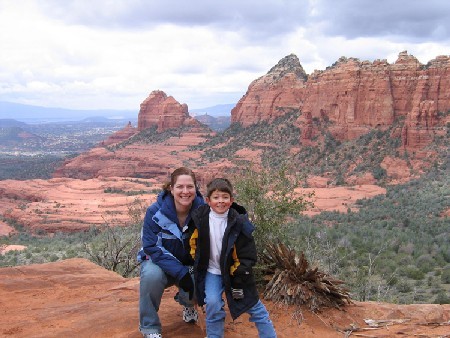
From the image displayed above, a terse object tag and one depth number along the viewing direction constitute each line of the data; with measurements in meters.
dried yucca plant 5.39
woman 4.12
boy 3.83
